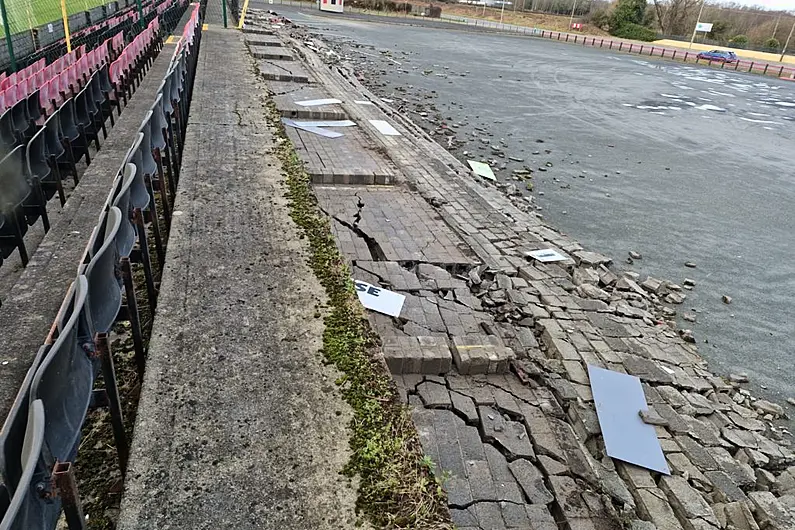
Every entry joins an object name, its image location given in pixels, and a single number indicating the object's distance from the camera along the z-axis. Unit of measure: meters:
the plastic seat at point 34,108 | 6.04
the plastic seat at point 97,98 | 6.38
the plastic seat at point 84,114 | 5.92
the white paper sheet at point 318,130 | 8.99
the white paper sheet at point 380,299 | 4.51
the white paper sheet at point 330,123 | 9.38
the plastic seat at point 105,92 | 7.22
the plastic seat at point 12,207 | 3.70
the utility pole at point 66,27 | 10.56
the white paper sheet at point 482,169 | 9.57
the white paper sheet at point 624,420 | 3.66
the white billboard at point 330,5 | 45.38
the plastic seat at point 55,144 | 4.74
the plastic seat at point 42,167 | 4.33
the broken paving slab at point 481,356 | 3.99
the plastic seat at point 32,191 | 3.89
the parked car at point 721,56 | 38.81
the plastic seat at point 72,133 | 5.28
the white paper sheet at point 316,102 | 10.18
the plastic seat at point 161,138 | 4.39
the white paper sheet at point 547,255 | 6.35
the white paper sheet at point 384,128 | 10.54
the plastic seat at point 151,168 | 3.78
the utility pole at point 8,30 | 9.12
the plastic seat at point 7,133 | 4.89
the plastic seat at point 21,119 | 5.41
